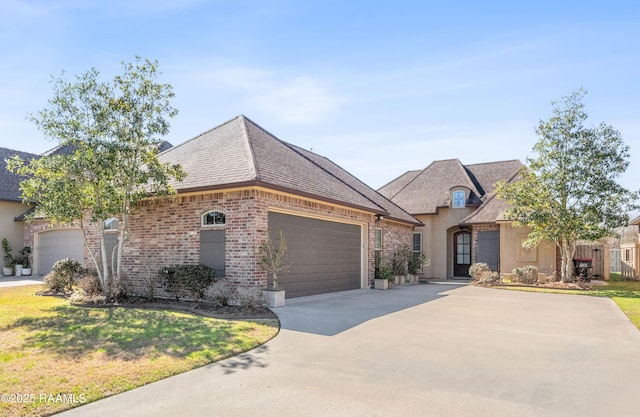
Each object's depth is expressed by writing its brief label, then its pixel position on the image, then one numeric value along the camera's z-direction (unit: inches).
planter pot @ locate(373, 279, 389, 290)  639.8
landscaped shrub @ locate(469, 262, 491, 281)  756.6
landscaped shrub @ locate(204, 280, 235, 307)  399.0
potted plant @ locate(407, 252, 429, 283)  794.8
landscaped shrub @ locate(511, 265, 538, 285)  725.3
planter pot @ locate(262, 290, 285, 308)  411.2
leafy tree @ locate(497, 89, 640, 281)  669.3
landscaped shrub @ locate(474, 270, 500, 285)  734.5
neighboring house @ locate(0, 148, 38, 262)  819.4
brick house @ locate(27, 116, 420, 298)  426.0
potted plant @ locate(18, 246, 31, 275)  801.6
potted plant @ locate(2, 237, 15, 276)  800.9
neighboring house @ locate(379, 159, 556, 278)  778.8
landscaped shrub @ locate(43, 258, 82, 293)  506.9
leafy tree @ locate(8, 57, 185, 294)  412.2
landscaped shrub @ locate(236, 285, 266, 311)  389.4
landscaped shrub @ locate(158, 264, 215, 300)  420.8
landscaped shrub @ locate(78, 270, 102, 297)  437.1
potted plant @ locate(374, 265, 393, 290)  640.4
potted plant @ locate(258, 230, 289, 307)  413.4
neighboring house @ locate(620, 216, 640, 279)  898.1
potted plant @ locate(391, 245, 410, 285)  730.2
